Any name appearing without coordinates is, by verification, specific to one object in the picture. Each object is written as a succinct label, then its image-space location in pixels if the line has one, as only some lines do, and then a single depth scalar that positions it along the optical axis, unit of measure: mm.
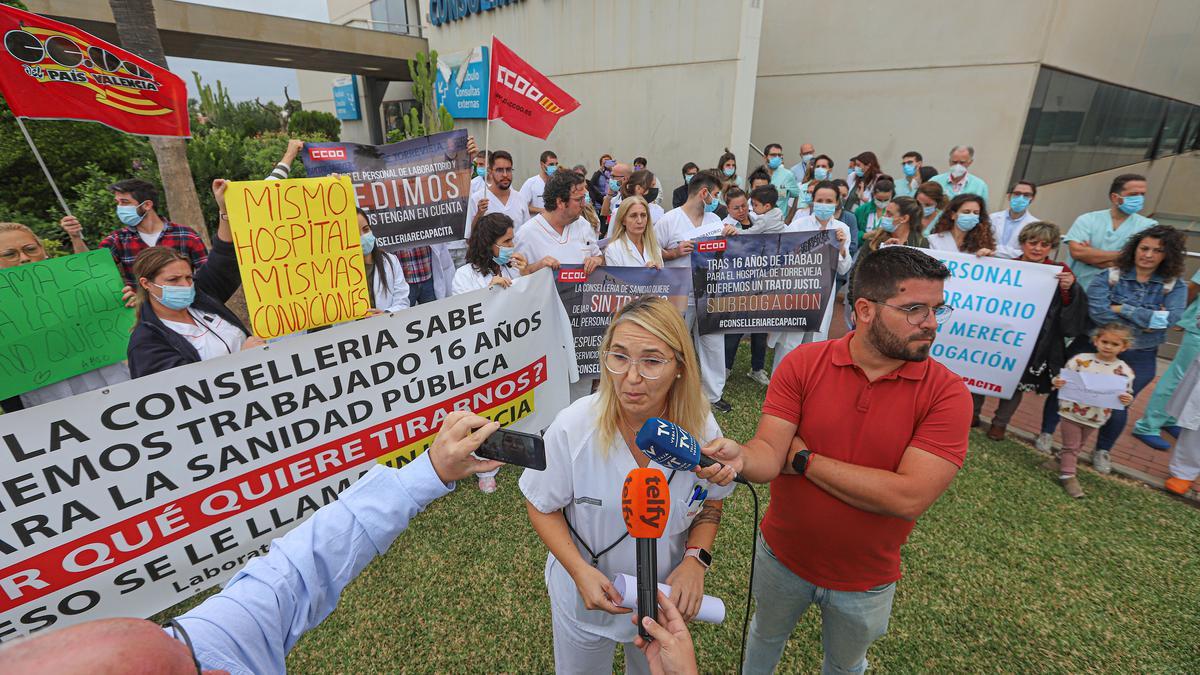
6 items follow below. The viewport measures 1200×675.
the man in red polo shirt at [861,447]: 1854
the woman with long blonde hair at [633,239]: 4848
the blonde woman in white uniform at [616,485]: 1800
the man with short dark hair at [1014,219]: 6258
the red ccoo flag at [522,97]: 4891
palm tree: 6469
